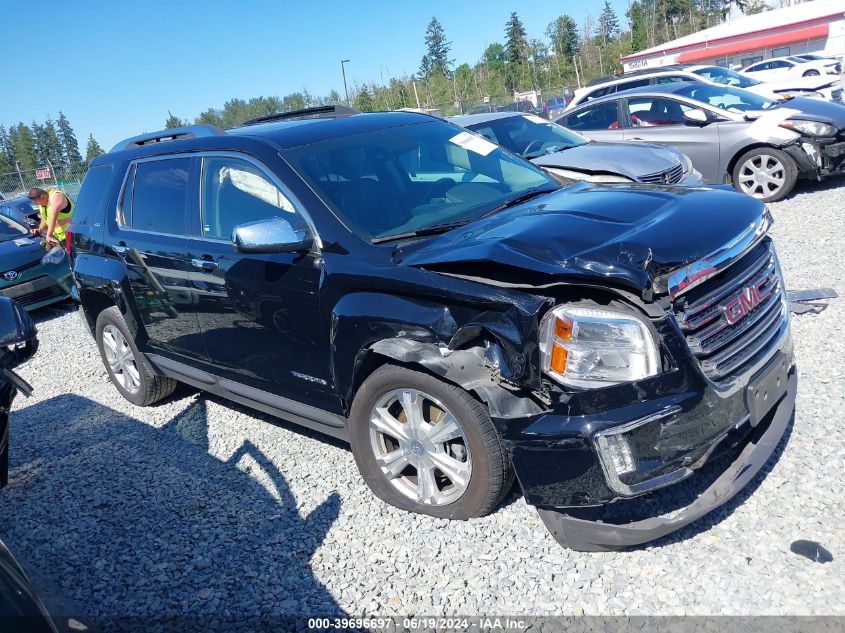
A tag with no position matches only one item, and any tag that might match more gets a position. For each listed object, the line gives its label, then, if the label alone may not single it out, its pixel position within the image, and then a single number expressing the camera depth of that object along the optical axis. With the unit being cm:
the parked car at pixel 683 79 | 1231
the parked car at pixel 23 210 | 1329
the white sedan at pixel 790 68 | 2617
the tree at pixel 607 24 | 7093
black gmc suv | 260
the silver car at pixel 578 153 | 704
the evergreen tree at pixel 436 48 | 9506
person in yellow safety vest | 1085
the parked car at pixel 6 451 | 180
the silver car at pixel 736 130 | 837
